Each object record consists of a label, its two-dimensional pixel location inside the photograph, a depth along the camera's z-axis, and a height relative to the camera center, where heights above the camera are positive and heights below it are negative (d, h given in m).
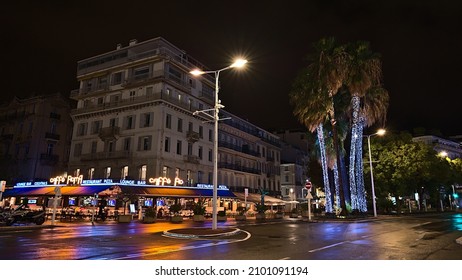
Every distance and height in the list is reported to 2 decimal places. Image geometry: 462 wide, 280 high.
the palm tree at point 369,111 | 36.06 +10.50
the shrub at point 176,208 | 30.50 -0.04
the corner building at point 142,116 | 37.75 +10.94
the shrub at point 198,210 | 31.83 -0.20
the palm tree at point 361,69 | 32.66 +13.64
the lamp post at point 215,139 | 17.00 +3.62
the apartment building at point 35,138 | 44.31 +9.28
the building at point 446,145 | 83.00 +16.87
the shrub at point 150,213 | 28.44 -0.47
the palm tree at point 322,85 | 33.00 +12.44
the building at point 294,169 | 67.06 +8.12
